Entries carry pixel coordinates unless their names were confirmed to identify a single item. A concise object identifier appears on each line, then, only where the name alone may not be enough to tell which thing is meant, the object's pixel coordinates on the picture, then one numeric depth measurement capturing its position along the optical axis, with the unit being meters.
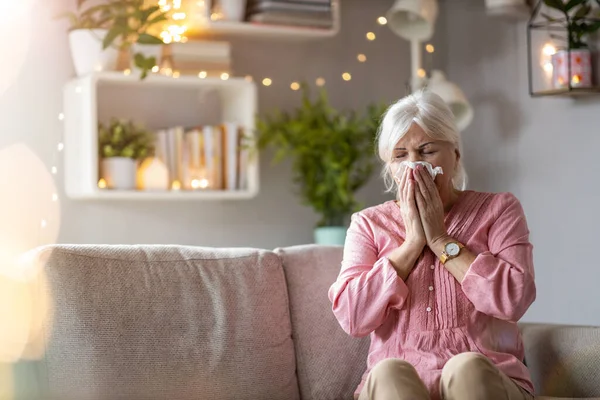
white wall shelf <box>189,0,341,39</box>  3.56
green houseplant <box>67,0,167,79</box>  3.20
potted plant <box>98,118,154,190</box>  3.34
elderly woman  2.27
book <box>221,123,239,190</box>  3.54
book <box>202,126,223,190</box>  3.51
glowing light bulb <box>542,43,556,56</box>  3.52
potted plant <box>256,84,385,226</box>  3.64
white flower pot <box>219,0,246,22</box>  3.58
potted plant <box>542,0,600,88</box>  3.31
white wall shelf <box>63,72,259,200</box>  3.31
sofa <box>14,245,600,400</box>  2.30
